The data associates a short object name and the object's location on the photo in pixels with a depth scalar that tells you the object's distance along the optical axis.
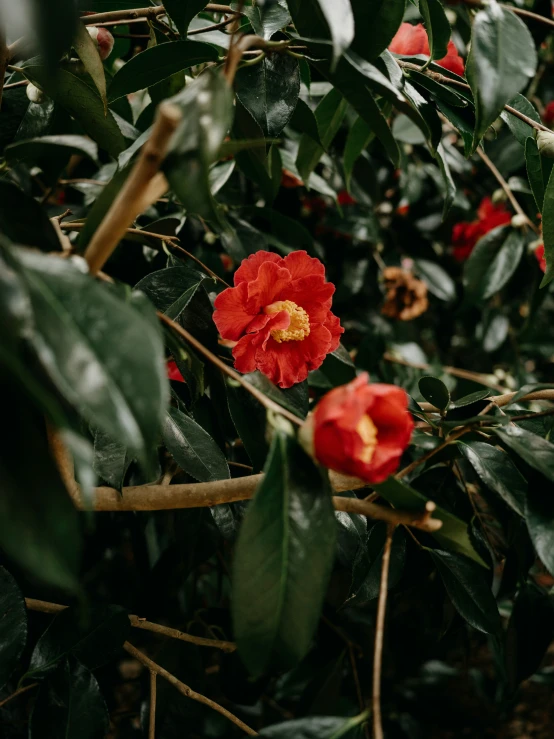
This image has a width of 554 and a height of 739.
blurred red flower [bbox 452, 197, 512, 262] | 1.46
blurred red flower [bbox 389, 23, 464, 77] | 0.96
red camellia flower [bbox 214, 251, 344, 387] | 0.71
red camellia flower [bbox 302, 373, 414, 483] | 0.41
